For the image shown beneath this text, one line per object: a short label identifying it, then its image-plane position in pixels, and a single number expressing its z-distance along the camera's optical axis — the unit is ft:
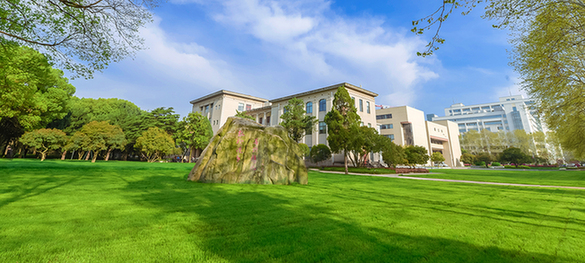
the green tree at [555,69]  24.88
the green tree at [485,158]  191.68
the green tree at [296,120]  97.09
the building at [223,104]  157.89
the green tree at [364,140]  66.13
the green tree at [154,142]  96.97
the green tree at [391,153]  69.05
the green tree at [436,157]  138.40
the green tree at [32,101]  33.01
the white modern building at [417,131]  167.22
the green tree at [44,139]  71.05
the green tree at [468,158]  190.90
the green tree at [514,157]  155.22
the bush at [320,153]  93.40
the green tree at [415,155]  87.42
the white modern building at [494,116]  287.07
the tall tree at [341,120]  69.67
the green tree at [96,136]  78.33
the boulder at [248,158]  30.45
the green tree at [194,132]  121.08
